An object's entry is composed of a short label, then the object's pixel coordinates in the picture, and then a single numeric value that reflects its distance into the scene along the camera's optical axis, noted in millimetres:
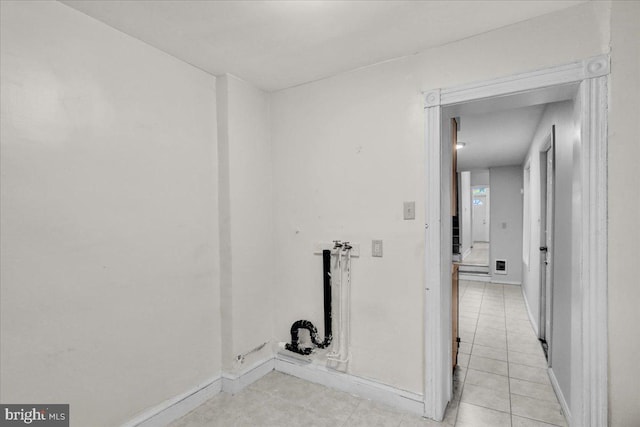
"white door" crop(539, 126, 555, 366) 2791
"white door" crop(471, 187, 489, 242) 13481
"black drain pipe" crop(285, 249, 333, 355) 2510
